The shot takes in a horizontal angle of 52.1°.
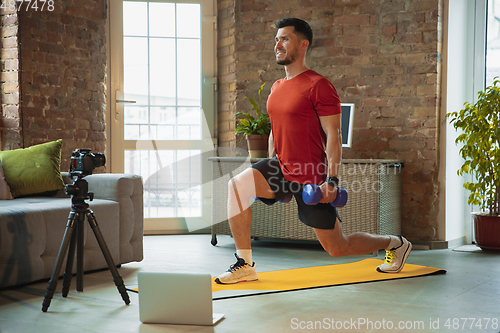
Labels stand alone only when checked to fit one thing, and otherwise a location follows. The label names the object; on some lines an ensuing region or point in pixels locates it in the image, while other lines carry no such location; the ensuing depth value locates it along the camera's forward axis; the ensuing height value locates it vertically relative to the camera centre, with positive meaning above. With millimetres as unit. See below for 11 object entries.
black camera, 2337 -65
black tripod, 2299 -391
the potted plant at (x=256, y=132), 4141 +143
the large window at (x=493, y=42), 4320 +925
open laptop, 2055 -609
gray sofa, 2699 -457
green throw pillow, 3424 -145
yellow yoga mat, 2715 -745
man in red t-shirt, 2533 -17
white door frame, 4637 +336
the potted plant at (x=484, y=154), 3865 -27
